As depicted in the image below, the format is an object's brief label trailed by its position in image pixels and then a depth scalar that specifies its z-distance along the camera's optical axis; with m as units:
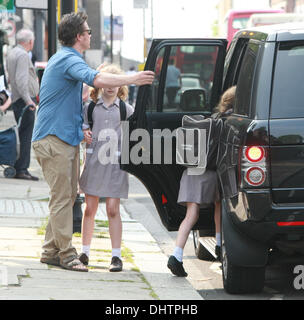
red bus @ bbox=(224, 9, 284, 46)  34.22
